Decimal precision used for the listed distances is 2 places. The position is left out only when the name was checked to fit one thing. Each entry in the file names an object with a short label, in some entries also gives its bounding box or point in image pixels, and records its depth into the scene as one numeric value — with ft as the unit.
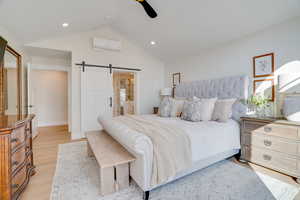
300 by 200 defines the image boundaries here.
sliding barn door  13.67
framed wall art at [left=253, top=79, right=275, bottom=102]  8.51
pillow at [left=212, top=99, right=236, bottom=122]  8.60
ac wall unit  13.70
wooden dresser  4.31
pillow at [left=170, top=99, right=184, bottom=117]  10.91
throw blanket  5.20
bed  5.12
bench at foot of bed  5.43
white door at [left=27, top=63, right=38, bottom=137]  11.91
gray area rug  5.49
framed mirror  7.99
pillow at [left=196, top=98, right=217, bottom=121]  8.95
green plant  8.11
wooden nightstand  6.45
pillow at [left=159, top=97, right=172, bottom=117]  10.99
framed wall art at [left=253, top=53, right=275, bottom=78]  8.51
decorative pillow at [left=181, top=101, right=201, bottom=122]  8.92
